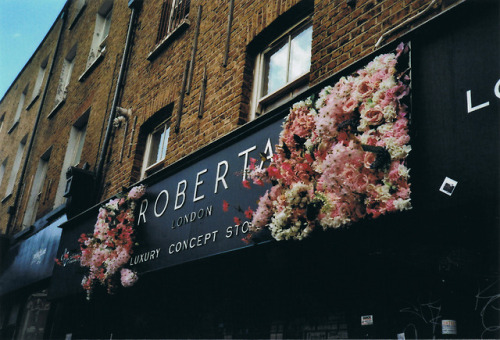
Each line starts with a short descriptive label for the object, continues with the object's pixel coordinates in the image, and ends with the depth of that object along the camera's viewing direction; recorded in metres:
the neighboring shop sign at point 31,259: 8.89
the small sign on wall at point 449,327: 3.18
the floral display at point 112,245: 6.14
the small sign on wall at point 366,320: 3.71
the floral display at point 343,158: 3.15
